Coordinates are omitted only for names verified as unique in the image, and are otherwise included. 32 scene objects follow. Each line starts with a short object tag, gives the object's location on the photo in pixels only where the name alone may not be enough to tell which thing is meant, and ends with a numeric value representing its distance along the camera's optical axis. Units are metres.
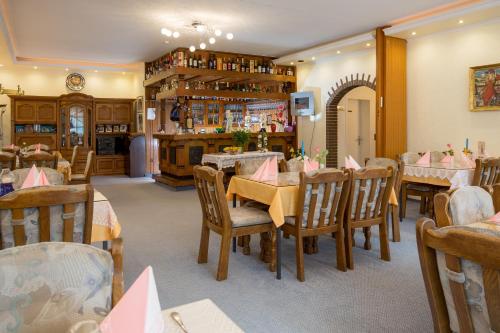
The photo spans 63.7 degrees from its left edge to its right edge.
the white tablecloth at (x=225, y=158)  8.23
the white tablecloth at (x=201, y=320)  1.18
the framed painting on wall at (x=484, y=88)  6.34
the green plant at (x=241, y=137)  9.02
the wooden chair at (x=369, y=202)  3.79
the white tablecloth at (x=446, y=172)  5.09
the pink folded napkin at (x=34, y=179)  3.15
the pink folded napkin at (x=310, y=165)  4.55
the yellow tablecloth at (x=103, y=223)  2.91
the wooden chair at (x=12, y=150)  7.36
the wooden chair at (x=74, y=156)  7.63
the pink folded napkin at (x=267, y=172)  4.18
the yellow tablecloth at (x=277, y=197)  3.54
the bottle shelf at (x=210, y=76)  9.16
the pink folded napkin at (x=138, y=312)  0.92
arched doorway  9.13
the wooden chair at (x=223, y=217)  3.55
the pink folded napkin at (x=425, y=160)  5.77
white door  10.67
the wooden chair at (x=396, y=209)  4.59
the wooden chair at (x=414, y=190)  5.57
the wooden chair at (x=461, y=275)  1.16
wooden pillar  7.43
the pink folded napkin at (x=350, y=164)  4.49
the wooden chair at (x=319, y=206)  3.49
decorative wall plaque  12.45
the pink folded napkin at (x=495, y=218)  2.21
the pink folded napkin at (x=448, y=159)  5.76
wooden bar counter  9.17
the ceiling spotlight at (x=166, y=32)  6.87
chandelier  7.08
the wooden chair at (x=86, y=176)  6.45
